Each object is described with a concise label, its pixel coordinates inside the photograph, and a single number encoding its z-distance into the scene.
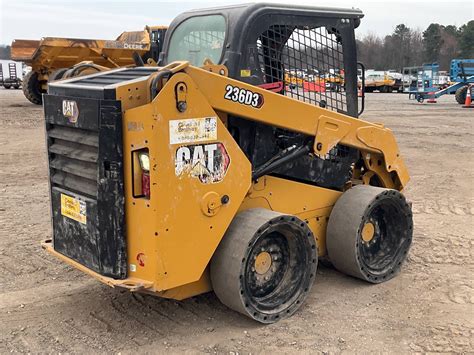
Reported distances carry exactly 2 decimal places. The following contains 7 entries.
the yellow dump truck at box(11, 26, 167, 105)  18.34
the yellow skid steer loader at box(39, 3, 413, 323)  3.41
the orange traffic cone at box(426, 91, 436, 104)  27.62
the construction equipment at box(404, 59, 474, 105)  26.91
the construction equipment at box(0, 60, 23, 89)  39.88
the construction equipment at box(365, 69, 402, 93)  40.38
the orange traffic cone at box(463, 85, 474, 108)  24.23
